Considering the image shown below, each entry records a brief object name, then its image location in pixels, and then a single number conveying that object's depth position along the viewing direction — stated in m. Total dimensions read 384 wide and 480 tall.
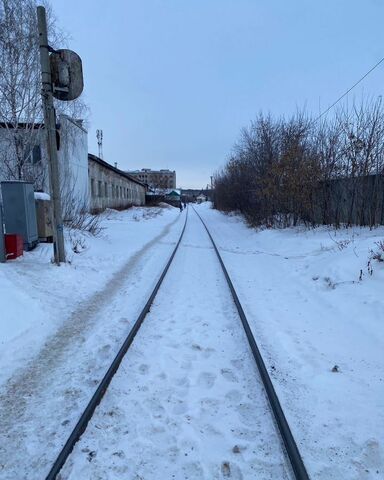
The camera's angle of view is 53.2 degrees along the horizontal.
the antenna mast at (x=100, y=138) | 64.21
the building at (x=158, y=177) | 129.25
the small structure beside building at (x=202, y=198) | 151.25
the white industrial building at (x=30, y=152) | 14.96
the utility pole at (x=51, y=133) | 7.77
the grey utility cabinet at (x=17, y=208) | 8.53
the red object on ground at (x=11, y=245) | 7.87
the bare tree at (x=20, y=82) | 14.61
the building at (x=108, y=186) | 29.94
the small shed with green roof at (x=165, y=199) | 67.12
